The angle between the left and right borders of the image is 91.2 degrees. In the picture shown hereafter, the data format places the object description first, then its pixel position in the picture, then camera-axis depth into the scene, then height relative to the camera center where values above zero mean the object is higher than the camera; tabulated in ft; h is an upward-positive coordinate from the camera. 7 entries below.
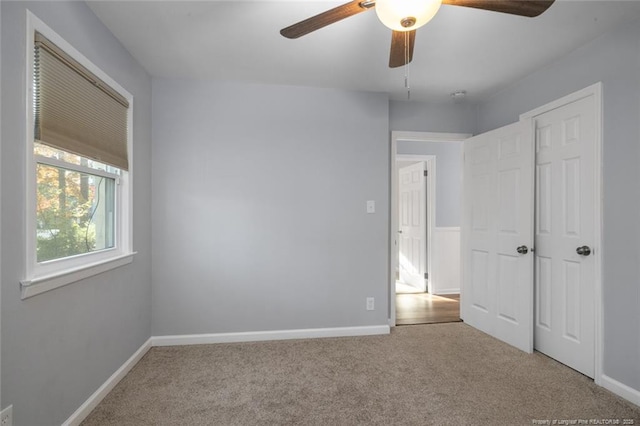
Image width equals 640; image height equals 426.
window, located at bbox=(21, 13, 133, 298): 4.75 +0.85
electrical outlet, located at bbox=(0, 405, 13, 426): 4.09 -2.73
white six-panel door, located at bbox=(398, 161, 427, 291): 15.89 -0.67
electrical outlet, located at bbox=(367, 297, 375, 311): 10.21 -2.98
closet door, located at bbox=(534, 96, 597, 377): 7.43 -0.55
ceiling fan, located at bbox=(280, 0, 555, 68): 3.99 +2.77
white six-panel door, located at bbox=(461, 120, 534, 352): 8.91 -0.67
